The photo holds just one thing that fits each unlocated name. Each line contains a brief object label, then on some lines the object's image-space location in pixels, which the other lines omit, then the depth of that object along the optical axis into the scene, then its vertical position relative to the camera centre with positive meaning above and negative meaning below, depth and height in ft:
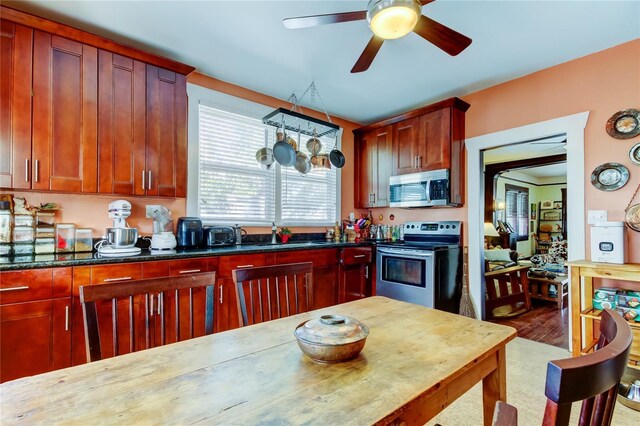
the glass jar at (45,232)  7.21 -0.40
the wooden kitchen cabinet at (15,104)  6.45 +2.37
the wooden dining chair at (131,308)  3.56 -1.35
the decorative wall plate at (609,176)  7.93 +1.03
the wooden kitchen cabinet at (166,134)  8.23 +2.27
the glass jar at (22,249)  6.89 -0.77
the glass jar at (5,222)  6.74 -0.15
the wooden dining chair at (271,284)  4.78 -1.18
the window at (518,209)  24.02 +0.47
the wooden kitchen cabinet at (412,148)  10.89 +2.65
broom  10.74 -2.89
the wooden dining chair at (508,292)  12.21 -3.33
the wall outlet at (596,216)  8.13 -0.03
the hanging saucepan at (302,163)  8.84 +1.53
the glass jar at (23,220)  6.96 -0.11
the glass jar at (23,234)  6.94 -0.44
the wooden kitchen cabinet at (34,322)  5.49 -2.00
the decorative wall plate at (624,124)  7.76 +2.37
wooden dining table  2.19 -1.45
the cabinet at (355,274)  10.94 -2.20
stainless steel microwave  10.87 +0.98
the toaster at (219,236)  9.34 -0.65
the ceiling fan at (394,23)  4.64 +3.29
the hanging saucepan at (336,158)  9.93 +1.87
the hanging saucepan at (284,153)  8.86 +1.80
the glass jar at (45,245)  7.13 -0.72
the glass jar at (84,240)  7.72 -0.63
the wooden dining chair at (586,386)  1.59 -0.93
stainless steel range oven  9.84 -1.84
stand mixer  7.22 -0.51
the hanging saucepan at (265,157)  10.25 +1.98
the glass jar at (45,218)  7.34 -0.08
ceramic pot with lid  2.92 -1.22
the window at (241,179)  10.05 +1.34
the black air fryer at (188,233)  8.94 -0.53
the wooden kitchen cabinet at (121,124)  7.54 +2.33
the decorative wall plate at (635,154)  7.70 +1.55
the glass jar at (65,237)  7.48 -0.55
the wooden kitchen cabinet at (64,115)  6.79 +2.33
